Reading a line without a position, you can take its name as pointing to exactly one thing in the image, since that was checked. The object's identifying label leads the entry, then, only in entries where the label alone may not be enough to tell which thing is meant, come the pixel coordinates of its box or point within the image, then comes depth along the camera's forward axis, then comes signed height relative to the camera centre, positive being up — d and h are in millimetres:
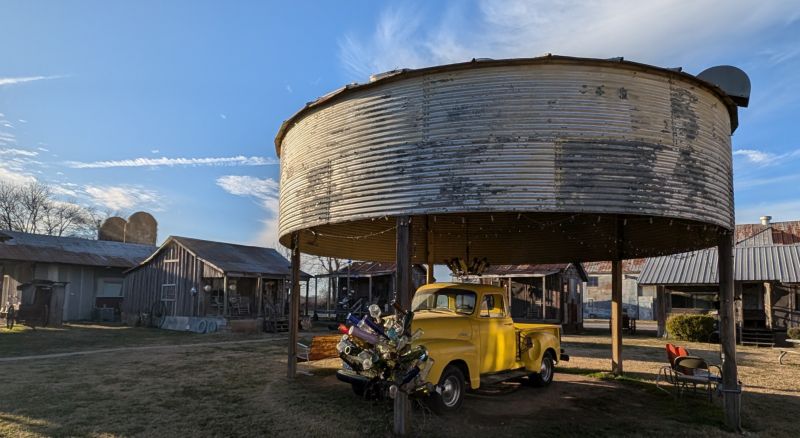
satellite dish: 10391 +3962
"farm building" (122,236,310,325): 28891 -672
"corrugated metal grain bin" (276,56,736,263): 8164 +2161
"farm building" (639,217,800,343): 23594 -138
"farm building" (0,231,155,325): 29797 -188
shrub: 24031 -2164
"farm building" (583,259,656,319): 45094 -1201
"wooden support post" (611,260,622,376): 13438 -993
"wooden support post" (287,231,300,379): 12547 -837
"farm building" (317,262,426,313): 34281 -569
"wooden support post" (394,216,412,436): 8234 +187
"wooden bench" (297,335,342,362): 14297 -2065
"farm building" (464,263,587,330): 30750 -763
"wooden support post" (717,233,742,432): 8430 -958
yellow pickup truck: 8641 -1218
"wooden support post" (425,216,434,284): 12639 +378
